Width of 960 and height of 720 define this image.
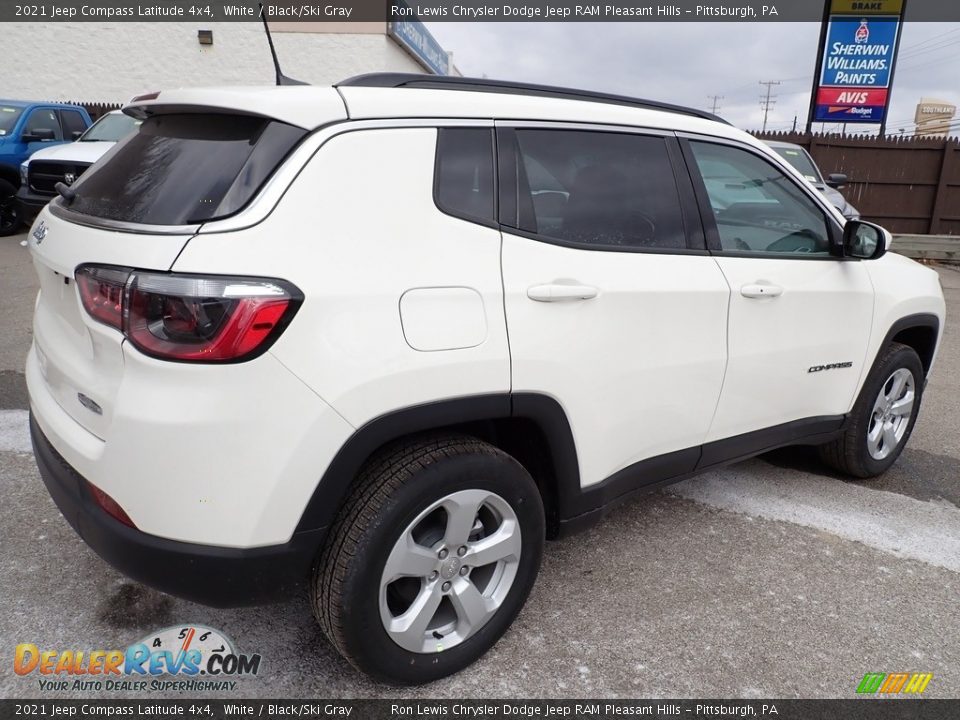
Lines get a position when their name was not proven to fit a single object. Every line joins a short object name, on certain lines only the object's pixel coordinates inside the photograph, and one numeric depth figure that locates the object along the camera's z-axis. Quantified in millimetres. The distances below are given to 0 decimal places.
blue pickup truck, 10828
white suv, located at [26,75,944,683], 1801
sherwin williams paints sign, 15047
